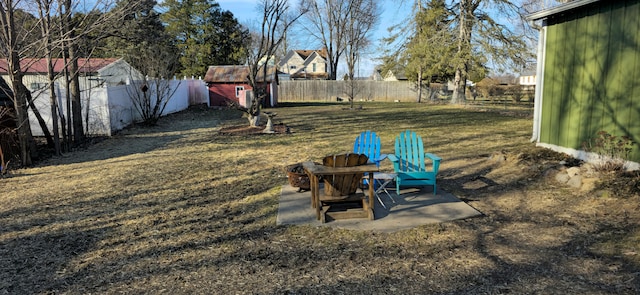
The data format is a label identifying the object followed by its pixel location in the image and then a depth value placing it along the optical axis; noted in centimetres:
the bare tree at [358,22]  4162
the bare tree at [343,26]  4212
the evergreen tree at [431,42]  2438
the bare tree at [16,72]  756
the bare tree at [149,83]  1558
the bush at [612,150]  581
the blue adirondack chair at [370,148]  578
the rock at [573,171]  584
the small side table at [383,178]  521
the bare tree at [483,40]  2333
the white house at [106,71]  2224
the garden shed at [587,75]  616
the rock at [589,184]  539
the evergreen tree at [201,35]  3488
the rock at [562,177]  586
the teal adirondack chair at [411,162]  542
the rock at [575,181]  559
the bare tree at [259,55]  1459
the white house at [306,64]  5975
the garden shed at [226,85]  2736
